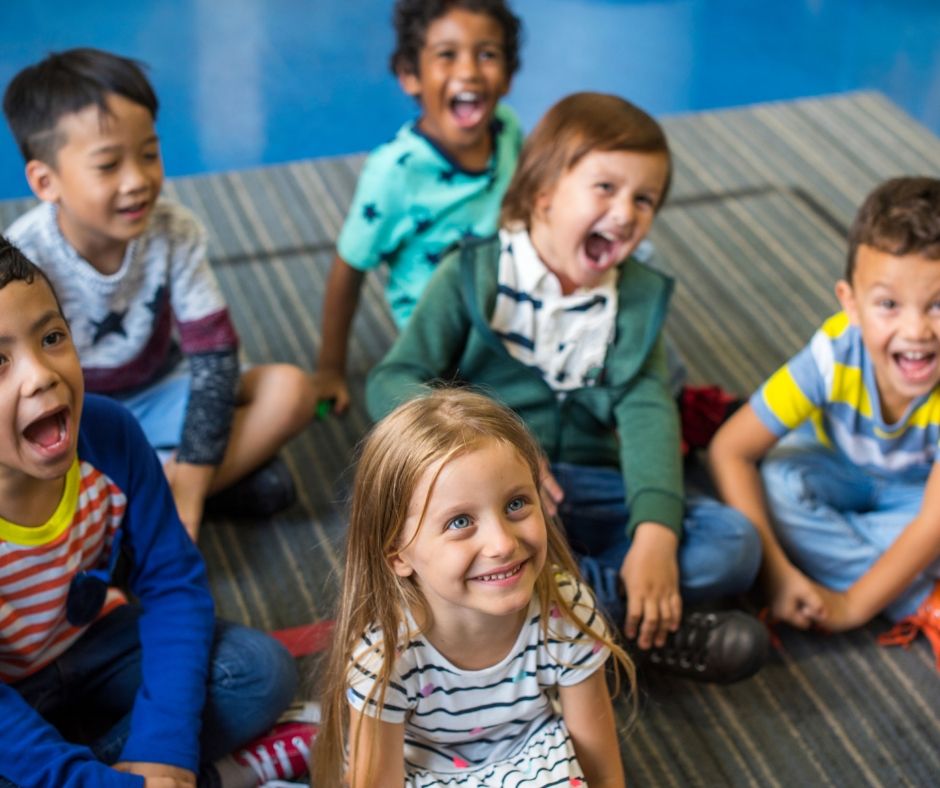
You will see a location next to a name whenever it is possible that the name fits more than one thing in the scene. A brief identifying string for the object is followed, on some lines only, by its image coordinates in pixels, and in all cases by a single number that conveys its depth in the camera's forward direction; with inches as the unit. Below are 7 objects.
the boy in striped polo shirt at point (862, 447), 100.6
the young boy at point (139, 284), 102.0
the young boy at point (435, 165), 113.6
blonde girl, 83.3
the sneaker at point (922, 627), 103.4
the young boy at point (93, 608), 86.9
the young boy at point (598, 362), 100.7
